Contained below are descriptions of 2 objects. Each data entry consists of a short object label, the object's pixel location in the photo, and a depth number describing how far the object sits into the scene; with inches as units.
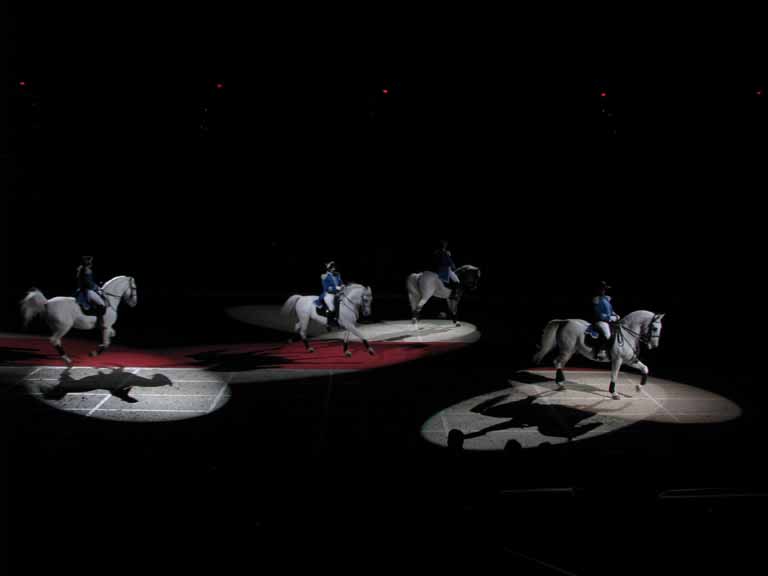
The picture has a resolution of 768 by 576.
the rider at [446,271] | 631.8
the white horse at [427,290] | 622.8
